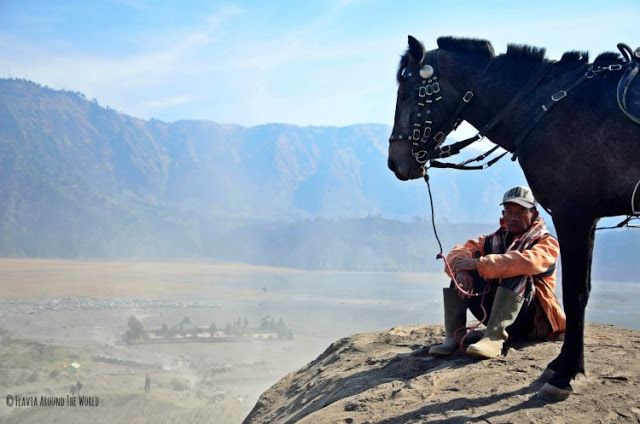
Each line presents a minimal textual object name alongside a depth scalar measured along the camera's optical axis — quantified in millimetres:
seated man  4715
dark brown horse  3771
